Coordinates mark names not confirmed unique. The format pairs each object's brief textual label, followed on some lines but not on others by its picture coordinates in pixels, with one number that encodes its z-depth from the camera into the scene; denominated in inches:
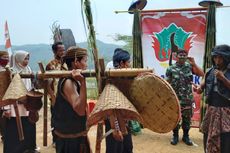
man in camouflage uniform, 272.5
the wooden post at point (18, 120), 131.8
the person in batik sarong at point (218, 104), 184.7
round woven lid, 107.7
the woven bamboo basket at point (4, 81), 143.3
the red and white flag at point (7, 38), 350.2
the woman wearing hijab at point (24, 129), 215.3
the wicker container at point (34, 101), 149.6
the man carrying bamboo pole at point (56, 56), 246.2
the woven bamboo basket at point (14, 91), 127.1
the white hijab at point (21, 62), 220.0
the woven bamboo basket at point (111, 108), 102.2
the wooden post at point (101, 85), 117.9
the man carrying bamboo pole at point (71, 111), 133.1
